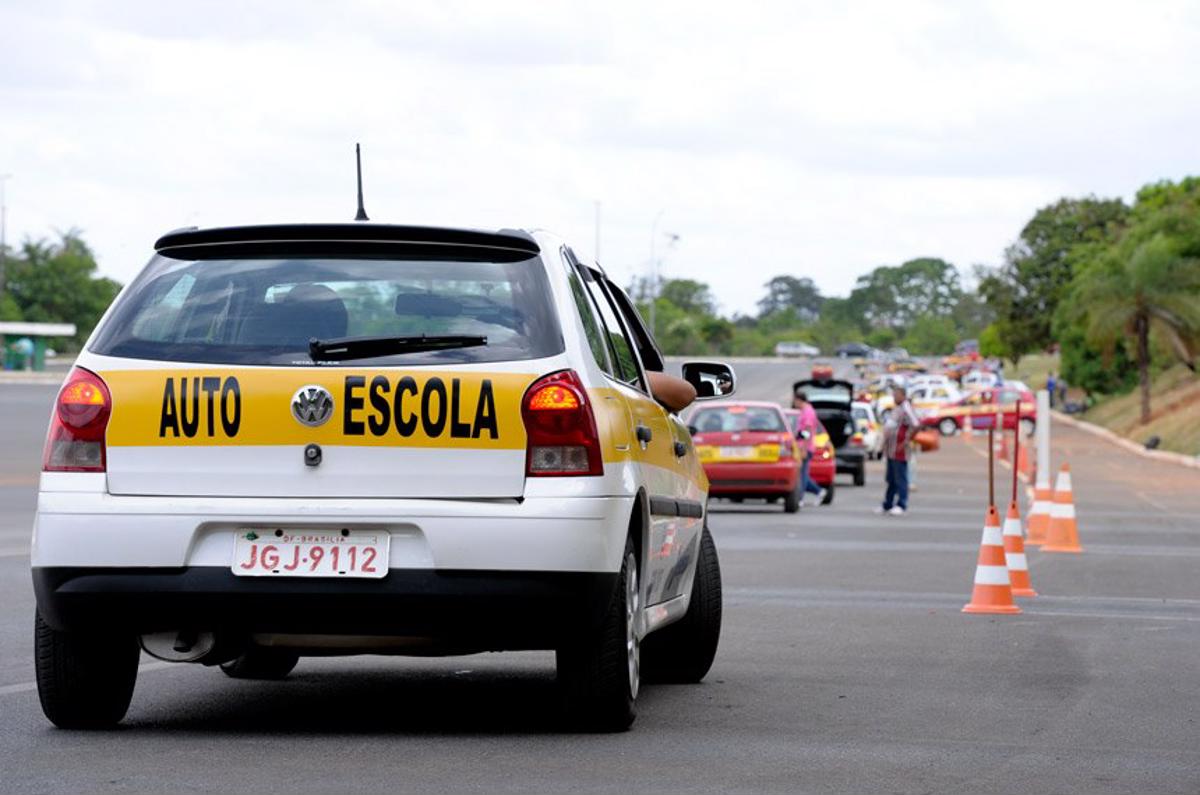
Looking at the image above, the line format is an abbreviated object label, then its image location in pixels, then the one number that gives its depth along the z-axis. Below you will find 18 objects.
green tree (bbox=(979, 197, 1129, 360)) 107.62
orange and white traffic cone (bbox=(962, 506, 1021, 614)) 14.62
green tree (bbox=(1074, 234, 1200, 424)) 76.88
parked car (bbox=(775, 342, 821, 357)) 172.62
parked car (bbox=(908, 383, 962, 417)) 77.62
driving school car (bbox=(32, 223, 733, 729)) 7.41
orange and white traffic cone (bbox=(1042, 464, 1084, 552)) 21.98
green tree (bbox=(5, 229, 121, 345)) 143.00
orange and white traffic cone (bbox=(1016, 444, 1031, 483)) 42.54
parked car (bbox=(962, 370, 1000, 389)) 107.36
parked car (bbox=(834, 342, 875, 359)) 180.00
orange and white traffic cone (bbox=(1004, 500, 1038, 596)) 16.44
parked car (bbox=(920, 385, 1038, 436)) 66.44
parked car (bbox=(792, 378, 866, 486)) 42.12
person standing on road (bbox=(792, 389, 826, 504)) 32.53
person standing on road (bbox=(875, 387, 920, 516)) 28.80
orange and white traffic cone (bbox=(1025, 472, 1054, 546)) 23.81
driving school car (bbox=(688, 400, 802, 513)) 29.62
